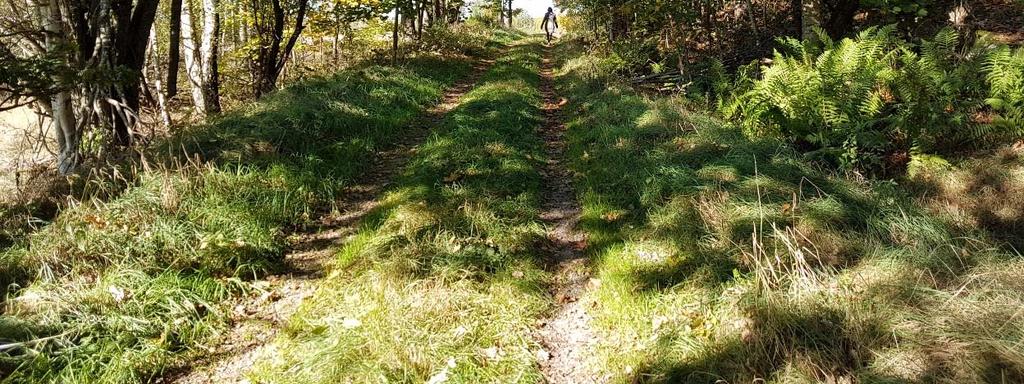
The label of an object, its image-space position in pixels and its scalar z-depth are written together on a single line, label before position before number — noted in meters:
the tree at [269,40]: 10.87
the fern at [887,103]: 6.33
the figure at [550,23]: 25.50
